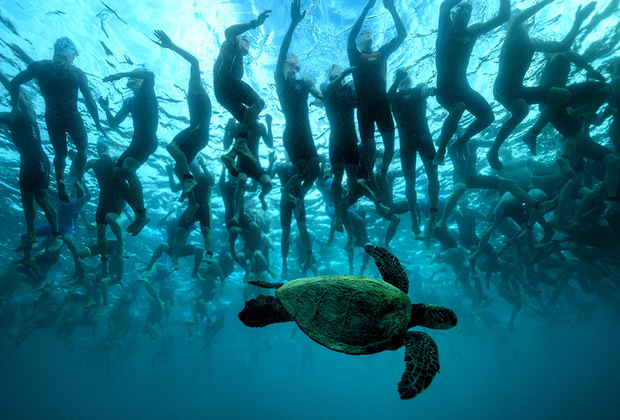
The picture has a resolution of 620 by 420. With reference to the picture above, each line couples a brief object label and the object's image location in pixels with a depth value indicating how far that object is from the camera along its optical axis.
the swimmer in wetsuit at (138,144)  5.62
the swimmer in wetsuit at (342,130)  5.67
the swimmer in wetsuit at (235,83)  4.85
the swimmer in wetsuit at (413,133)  5.92
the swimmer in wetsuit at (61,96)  5.68
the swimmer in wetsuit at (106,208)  7.01
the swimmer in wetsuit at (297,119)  5.65
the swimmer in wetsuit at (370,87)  5.34
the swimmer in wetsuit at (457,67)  4.89
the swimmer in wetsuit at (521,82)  5.15
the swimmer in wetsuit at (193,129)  5.27
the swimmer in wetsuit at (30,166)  6.37
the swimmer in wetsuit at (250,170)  5.02
